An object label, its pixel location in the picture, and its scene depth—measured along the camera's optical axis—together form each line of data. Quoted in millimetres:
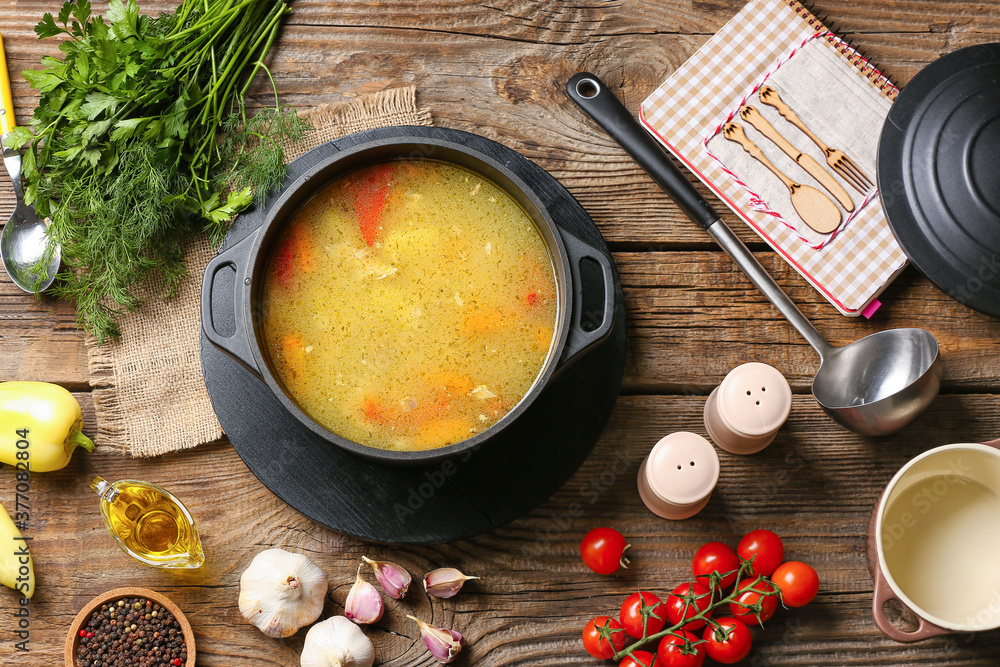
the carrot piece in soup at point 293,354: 1074
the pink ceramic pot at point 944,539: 1109
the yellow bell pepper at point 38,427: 1117
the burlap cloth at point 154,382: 1139
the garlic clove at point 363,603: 1124
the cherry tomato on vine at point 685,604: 1118
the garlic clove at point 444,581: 1126
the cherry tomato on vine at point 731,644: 1102
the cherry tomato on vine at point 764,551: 1127
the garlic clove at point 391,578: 1122
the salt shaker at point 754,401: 1102
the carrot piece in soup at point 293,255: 1083
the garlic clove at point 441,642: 1120
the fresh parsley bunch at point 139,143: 1107
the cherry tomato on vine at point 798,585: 1113
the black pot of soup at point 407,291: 1070
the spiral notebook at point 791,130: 1166
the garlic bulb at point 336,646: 1109
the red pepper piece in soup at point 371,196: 1092
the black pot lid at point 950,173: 1078
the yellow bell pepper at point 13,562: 1126
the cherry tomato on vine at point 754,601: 1113
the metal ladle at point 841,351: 1120
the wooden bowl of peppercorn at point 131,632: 1116
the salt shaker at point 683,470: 1098
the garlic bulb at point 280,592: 1108
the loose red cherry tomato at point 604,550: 1123
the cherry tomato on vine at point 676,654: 1105
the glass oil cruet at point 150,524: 1123
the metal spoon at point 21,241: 1148
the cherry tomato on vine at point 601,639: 1115
